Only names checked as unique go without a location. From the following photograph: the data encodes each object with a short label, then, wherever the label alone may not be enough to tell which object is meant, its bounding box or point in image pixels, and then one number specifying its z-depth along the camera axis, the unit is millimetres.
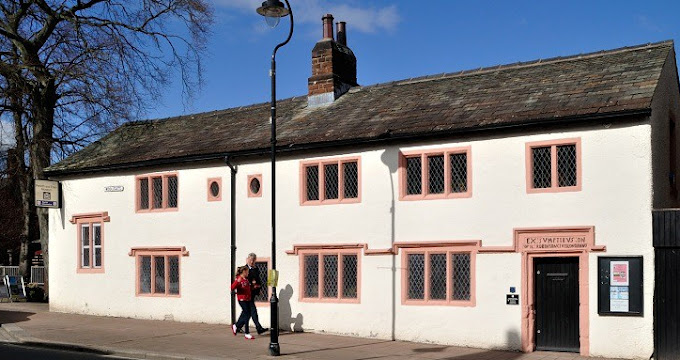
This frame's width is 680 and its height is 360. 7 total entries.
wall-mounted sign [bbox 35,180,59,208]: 21734
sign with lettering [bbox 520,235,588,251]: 14070
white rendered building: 13883
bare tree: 24641
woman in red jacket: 16369
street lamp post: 13398
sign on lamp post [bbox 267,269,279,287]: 13930
